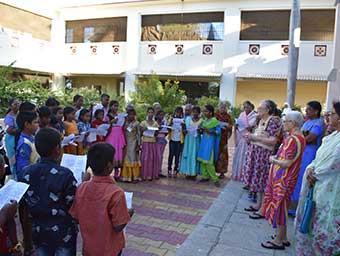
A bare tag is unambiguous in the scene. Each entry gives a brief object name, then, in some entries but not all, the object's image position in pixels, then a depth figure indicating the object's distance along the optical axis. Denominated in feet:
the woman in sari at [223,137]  22.16
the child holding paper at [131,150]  20.13
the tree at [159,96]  46.07
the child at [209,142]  20.80
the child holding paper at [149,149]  20.79
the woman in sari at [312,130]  14.65
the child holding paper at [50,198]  7.22
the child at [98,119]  18.86
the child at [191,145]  21.22
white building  53.31
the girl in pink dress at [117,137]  19.81
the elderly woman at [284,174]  11.57
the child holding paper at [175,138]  21.88
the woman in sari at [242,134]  19.97
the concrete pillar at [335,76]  29.91
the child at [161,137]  21.50
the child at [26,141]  10.42
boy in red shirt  7.14
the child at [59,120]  14.91
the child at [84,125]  17.37
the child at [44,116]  13.37
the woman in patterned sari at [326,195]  9.45
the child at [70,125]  16.31
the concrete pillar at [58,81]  70.91
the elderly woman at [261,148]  14.84
